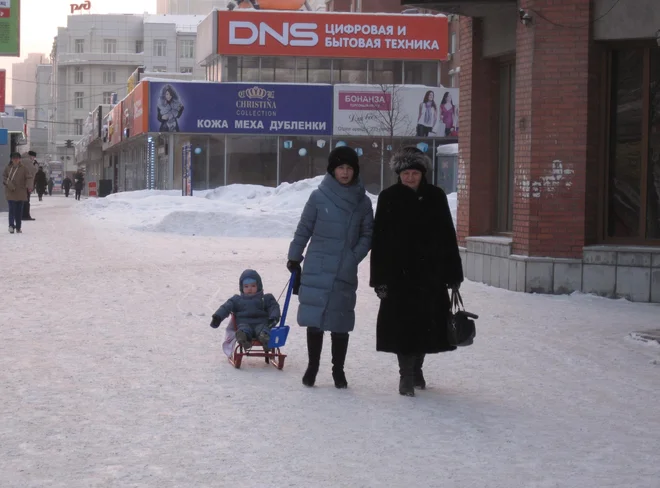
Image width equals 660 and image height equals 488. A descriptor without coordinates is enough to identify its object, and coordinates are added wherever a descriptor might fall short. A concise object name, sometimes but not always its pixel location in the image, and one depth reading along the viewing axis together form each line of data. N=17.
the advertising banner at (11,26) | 33.25
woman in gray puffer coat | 7.77
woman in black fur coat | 7.63
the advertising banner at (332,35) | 47.81
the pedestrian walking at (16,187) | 25.92
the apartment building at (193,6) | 164.21
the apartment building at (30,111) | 189.38
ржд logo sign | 135.25
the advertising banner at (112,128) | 63.03
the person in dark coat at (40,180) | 45.85
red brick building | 13.95
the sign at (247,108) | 46.31
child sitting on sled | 8.53
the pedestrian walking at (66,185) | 79.81
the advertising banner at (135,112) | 47.53
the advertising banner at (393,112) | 46.59
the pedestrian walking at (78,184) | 67.62
